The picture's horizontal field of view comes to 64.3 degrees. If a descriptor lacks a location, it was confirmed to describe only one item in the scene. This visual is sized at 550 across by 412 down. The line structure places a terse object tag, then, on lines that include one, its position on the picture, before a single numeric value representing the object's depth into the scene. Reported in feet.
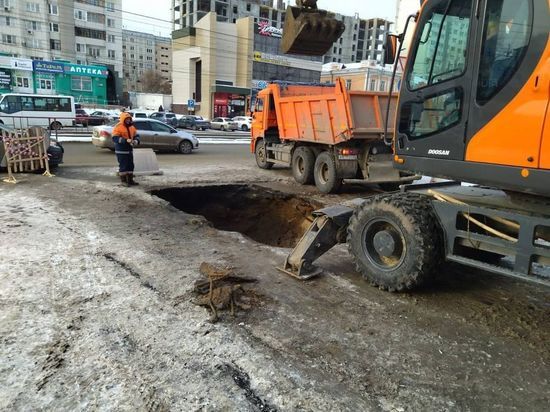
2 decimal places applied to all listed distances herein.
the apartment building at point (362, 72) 180.77
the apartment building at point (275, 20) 314.76
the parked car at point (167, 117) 132.46
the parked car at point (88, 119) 113.91
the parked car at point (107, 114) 121.74
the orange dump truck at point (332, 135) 32.63
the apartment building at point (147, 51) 432.25
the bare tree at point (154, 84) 307.58
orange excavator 11.50
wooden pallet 35.94
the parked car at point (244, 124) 144.97
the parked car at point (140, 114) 121.82
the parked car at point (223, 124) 144.25
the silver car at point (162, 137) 60.49
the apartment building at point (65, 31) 222.69
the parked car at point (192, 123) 135.13
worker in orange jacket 33.19
